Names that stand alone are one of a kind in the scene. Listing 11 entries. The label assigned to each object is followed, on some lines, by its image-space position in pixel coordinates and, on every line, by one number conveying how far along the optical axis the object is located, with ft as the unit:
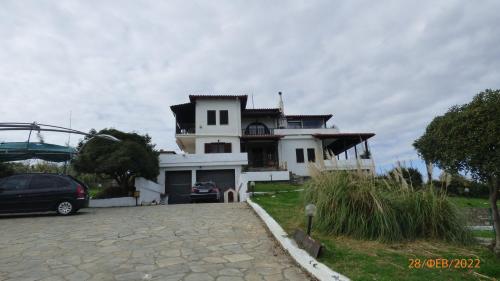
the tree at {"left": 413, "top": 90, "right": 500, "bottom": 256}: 14.14
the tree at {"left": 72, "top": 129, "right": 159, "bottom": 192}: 56.03
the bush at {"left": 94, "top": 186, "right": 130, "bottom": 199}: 61.63
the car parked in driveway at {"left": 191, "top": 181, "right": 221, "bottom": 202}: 57.11
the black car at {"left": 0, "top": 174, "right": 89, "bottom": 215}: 36.22
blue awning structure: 45.06
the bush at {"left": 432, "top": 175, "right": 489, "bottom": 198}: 73.34
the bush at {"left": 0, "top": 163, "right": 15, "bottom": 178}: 51.67
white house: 78.74
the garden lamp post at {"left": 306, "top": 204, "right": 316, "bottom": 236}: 16.62
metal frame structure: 40.57
